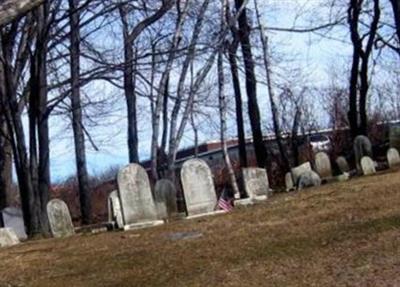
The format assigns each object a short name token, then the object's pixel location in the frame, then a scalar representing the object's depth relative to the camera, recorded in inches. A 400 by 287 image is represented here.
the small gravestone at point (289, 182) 926.3
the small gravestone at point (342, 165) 987.3
